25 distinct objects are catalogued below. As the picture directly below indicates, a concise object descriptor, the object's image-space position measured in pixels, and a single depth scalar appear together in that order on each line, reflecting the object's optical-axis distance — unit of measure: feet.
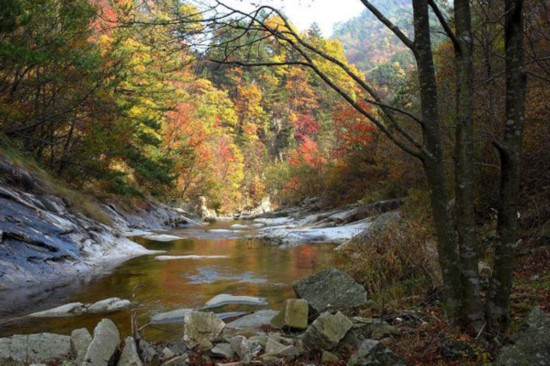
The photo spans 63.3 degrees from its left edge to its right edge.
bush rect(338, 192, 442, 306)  20.15
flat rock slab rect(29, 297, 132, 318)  20.48
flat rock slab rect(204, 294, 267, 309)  22.85
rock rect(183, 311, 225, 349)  14.60
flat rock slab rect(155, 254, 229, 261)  37.37
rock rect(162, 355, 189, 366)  11.51
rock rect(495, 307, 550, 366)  8.34
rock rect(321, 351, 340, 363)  11.62
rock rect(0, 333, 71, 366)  12.63
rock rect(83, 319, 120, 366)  10.93
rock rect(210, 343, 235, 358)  13.09
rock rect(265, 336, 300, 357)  12.19
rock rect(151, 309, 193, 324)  19.49
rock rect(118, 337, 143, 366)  11.18
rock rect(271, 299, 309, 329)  16.47
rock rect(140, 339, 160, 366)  11.52
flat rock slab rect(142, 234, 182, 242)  51.86
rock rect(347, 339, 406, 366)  9.40
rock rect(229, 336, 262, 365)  12.60
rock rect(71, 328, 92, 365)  12.60
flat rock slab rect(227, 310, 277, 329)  18.30
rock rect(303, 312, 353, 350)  12.22
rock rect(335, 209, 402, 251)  26.05
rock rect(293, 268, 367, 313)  18.83
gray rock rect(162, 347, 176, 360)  12.67
